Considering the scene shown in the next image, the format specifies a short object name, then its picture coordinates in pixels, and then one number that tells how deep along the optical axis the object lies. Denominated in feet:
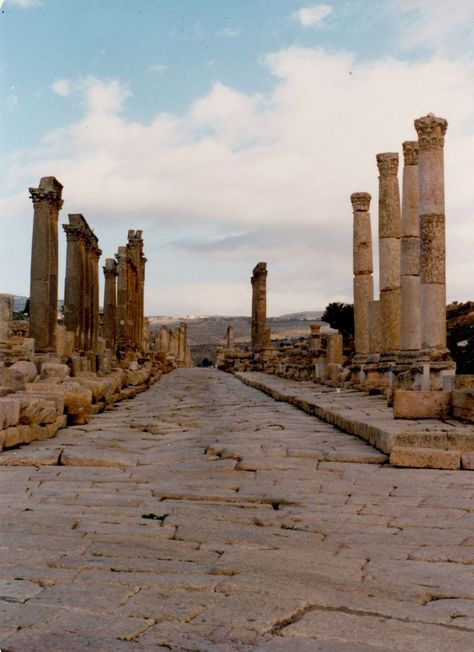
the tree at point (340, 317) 188.34
